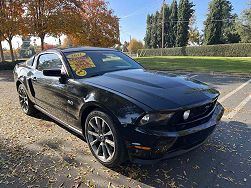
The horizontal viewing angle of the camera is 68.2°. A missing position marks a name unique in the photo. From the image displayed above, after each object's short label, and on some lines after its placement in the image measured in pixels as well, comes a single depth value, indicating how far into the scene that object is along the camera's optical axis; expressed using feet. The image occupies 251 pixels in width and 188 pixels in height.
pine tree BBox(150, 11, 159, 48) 168.79
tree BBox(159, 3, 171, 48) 151.32
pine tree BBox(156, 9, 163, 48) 164.82
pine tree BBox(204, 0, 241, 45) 122.65
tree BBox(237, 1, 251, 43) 104.77
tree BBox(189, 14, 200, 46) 159.16
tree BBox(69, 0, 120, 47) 55.82
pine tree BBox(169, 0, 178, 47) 144.93
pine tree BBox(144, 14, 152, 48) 178.23
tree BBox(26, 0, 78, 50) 41.40
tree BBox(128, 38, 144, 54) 186.07
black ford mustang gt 6.65
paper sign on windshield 9.31
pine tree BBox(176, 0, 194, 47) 134.07
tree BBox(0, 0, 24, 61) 38.37
